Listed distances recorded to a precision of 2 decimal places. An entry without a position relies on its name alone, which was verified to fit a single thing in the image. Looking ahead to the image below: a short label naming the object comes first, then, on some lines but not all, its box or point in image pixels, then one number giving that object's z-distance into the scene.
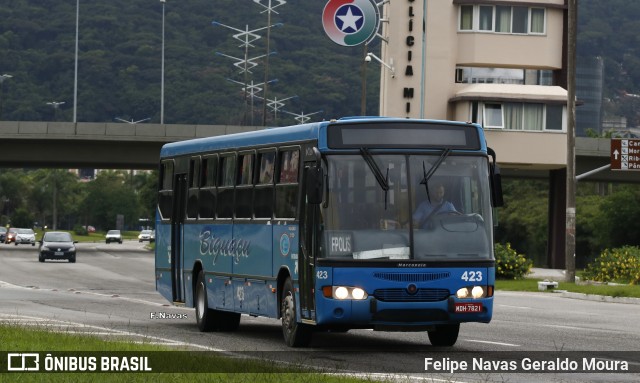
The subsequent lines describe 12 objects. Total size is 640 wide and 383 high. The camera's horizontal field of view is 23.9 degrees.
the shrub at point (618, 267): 48.03
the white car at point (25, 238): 114.75
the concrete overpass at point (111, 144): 80.44
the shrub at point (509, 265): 53.81
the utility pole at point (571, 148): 45.09
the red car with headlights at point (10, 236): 120.38
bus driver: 18.64
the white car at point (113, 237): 141.50
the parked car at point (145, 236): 157.62
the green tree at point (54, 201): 190.36
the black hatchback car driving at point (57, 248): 69.50
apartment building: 74.12
